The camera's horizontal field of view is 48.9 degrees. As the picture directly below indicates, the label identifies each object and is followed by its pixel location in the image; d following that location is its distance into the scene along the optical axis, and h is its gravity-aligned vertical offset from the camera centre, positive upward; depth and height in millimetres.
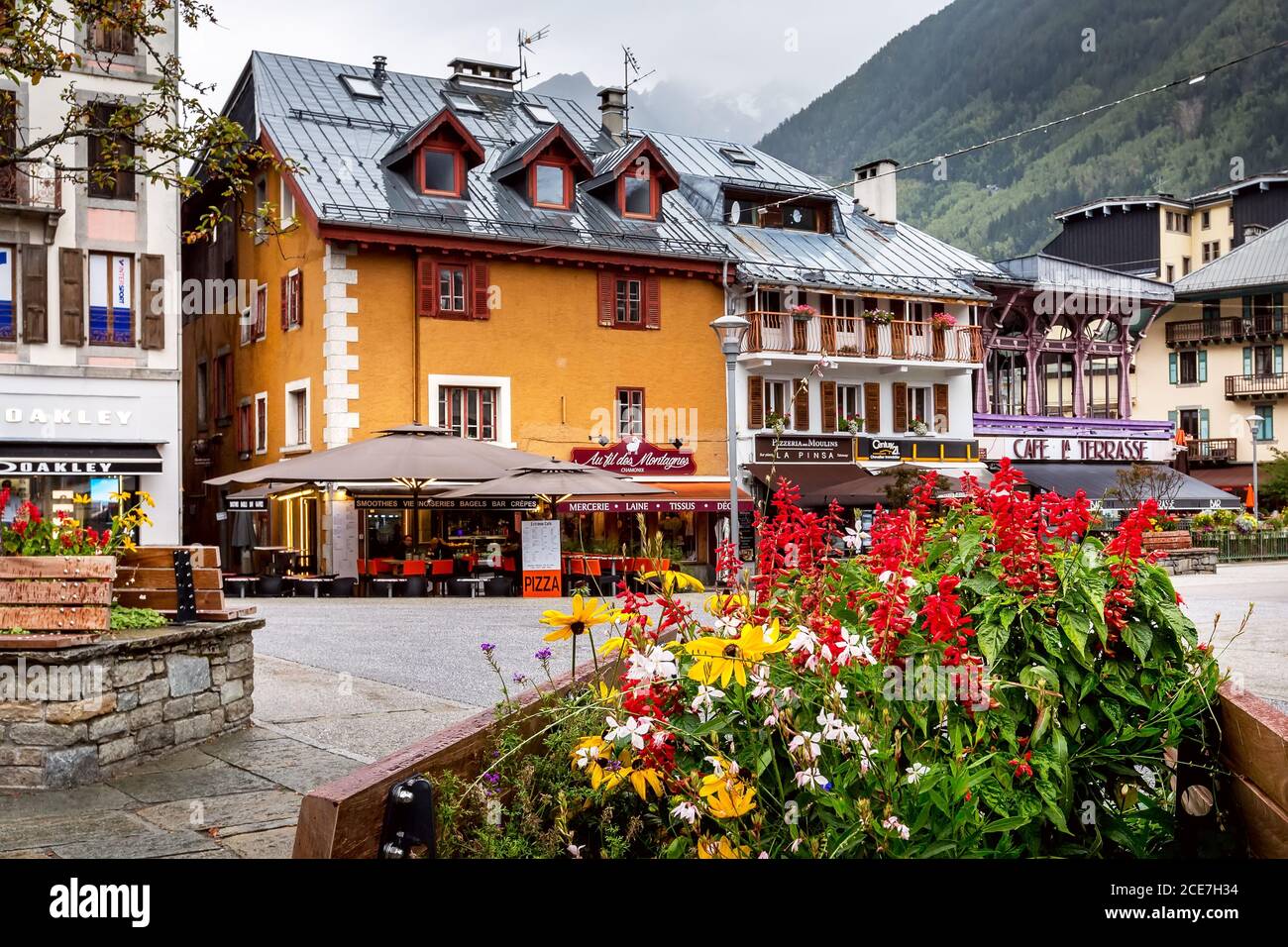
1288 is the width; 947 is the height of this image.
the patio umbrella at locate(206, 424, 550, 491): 21141 +843
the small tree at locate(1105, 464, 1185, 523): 35250 +473
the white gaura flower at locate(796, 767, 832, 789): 3135 -597
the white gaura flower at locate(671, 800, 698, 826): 3258 -691
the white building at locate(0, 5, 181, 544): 26047 +3602
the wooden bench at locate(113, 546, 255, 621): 7840 -354
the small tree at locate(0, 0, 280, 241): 7941 +2417
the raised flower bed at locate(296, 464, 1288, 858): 3238 -533
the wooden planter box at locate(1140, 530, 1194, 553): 29953 -816
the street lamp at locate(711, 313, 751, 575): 19859 +2300
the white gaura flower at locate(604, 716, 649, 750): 3307 -514
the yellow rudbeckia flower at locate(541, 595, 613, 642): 3797 -282
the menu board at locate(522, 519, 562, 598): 23312 -695
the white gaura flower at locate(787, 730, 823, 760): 3148 -526
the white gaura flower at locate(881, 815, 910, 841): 3062 -695
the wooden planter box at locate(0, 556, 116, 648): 6648 -346
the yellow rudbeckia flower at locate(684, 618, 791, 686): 3270 -334
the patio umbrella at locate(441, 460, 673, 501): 21172 +475
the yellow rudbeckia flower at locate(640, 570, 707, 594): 3799 -194
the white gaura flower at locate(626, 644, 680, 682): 3469 -377
